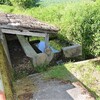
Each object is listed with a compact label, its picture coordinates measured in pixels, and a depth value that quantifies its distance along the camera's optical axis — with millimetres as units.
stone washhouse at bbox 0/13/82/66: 3846
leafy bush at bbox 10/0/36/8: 8763
